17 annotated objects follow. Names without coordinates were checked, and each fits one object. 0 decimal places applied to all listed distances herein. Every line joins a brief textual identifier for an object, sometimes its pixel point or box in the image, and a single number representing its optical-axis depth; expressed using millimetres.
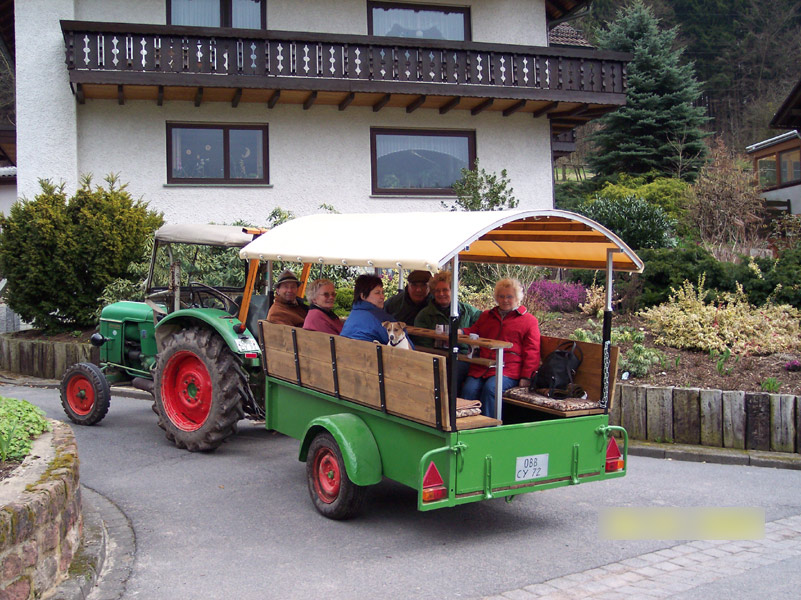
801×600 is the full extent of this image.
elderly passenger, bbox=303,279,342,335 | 7285
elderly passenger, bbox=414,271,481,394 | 7922
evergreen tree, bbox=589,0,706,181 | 29078
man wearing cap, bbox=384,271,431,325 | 8453
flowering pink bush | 14203
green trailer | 5469
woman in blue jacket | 6502
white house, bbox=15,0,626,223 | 16375
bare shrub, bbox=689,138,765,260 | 19953
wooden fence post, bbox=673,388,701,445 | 8602
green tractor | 8047
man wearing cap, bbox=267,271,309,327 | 8094
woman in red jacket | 6695
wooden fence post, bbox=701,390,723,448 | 8516
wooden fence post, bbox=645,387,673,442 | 8711
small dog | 6594
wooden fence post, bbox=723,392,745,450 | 8430
